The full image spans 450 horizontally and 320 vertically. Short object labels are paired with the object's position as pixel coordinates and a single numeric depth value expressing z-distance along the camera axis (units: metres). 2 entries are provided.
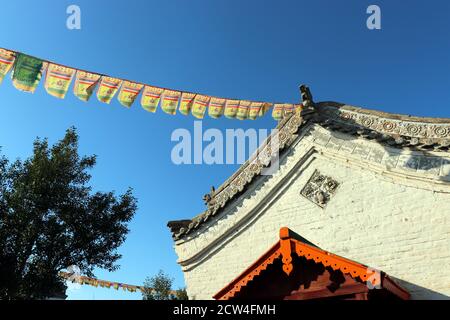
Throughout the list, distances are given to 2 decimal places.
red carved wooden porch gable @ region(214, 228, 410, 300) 8.03
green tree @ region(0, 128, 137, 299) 14.87
